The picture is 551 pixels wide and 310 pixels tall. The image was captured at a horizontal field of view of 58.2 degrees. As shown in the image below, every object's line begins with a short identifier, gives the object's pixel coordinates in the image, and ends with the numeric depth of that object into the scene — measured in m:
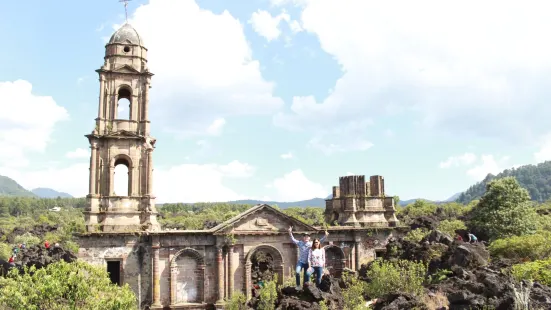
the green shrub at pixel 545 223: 52.72
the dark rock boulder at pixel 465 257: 27.97
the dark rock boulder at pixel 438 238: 33.88
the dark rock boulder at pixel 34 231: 86.65
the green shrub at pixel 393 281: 22.27
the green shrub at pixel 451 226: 51.96
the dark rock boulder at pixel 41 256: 39.78
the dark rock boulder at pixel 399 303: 17.94
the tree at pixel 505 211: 46.97
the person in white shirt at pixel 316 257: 18.67
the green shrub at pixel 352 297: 18.72
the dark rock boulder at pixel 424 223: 59.25
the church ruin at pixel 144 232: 28.95
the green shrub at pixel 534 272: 22.11
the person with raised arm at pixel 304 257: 18.59
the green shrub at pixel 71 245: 65.25
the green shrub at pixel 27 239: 75.55
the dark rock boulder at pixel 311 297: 17.78
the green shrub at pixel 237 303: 22.52
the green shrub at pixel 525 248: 29.54
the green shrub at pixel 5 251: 63.65
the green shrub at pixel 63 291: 15.97
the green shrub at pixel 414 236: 34.75
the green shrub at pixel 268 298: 18.80
